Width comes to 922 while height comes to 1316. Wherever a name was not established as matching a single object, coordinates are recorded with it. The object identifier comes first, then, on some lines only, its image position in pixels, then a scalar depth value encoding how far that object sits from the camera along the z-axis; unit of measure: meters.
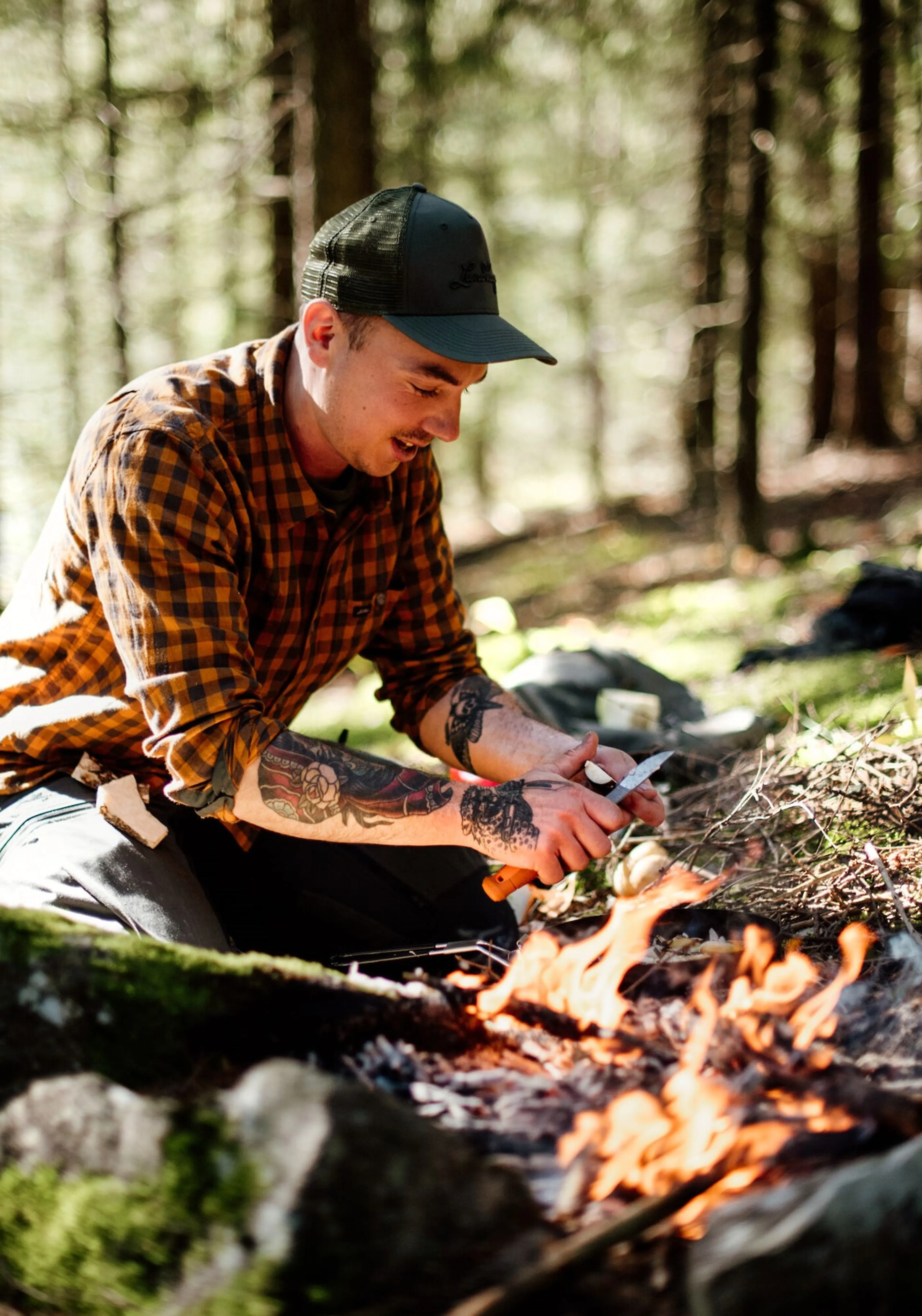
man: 2.40
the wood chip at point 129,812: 2.65
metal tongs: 2.53
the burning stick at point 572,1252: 1.40
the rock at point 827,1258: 1.39
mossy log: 1.91
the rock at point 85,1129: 1.63
